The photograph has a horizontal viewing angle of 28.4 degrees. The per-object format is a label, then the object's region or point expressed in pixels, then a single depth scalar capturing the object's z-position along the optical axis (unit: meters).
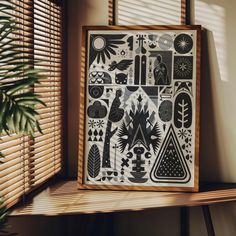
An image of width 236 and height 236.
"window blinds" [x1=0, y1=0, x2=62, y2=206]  2.49
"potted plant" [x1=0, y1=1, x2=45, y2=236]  1.71
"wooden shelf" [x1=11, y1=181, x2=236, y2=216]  2.60
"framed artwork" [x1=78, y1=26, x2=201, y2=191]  3.10
